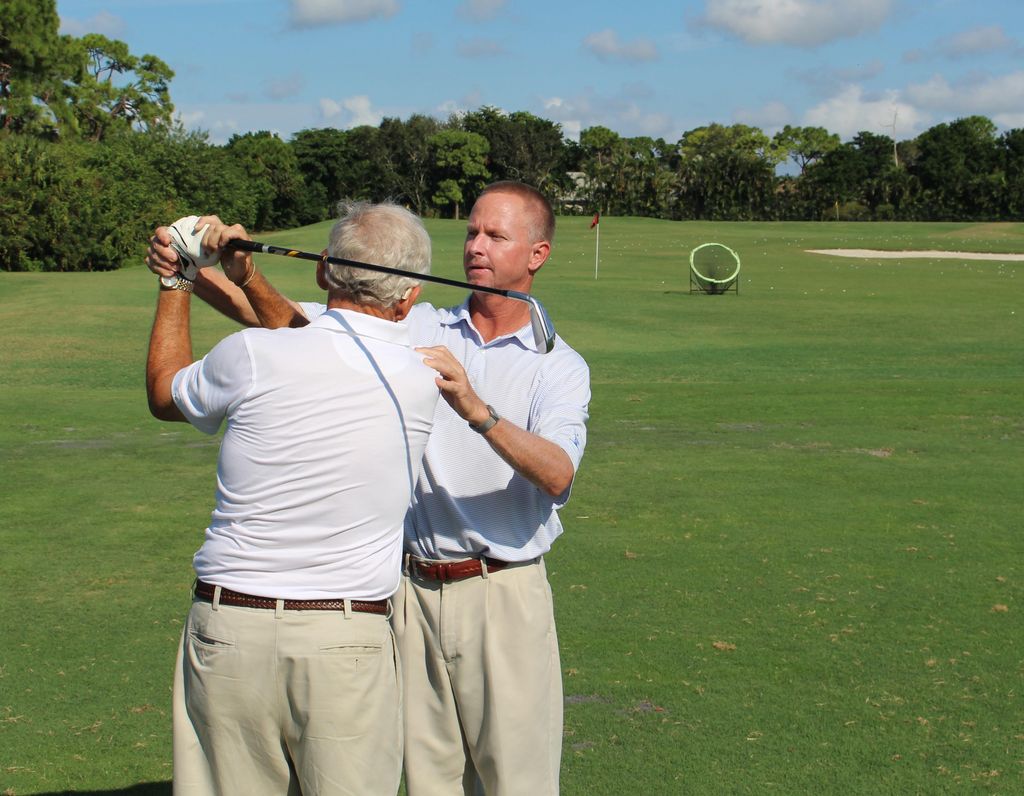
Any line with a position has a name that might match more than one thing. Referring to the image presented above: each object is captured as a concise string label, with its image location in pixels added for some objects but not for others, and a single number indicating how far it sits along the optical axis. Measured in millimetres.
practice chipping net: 31734
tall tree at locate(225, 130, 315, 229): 85812
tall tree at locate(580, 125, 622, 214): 92125
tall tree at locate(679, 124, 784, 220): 87062
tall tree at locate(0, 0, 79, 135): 56906
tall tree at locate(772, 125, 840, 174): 104206
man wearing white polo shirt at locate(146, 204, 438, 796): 2689
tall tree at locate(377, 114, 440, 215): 93562
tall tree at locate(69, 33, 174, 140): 81062
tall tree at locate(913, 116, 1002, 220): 81062
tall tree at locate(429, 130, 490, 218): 92500
